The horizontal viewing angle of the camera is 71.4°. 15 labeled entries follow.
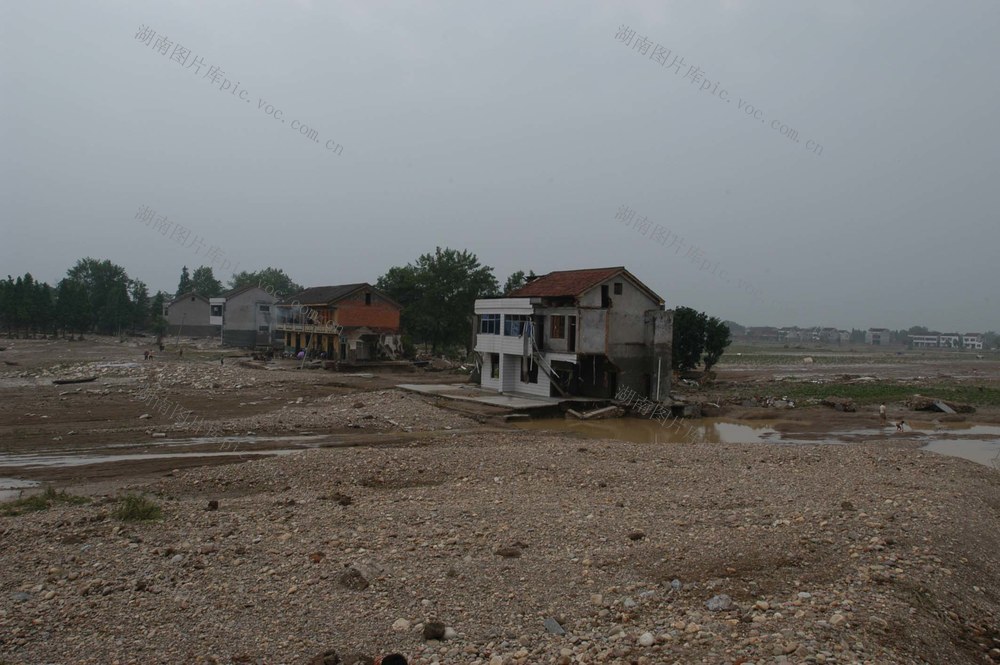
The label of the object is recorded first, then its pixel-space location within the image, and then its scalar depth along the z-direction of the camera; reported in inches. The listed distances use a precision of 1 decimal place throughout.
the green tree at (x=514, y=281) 2240.0
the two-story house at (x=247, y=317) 2628.0
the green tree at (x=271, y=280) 4117.9
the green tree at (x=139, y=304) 3294.8
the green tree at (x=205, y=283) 4199.6
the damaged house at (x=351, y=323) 2030.0
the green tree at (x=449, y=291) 2095.2
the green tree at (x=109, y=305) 3164.4
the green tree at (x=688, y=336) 1844.2
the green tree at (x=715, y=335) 1857.8
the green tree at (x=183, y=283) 4111.7
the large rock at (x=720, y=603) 293.0
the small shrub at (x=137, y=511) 430.9
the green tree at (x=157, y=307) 3363.7
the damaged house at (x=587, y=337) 1253.1
